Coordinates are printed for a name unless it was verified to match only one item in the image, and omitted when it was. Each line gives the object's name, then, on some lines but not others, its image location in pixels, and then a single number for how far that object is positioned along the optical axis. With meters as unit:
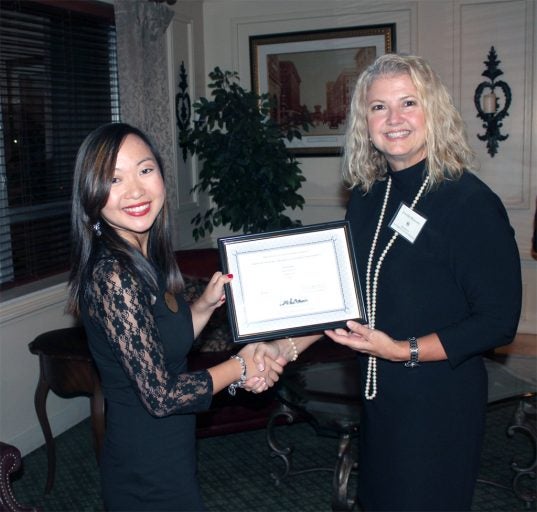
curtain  4.53
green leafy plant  5.00
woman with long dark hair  1.65
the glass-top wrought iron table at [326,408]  3.10
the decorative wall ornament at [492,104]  5.48
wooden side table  3.39
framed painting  5.77
